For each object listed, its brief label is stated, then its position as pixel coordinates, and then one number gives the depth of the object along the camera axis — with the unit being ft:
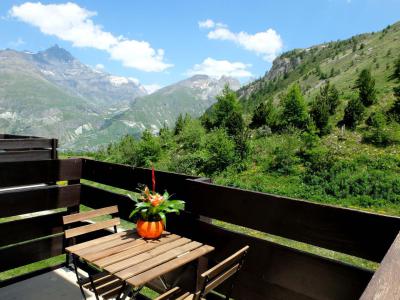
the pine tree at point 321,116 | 61.77
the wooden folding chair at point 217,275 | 7.11
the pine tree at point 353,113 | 60.54
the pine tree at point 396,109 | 57.25
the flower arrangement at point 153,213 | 10.09
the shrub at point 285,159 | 50.03
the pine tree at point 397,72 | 81.51
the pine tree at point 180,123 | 97.76
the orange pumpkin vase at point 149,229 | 10.10
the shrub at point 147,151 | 79.05
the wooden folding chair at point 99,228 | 9.97
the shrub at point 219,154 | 57.98
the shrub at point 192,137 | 78.23
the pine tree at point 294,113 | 69.72
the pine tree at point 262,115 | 77.27
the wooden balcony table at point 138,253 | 8.14
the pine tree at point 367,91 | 65.57
